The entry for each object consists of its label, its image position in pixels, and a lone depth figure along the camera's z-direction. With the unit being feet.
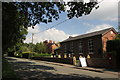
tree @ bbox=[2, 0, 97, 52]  13.94
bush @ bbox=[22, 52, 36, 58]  80.38
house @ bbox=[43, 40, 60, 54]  141.58
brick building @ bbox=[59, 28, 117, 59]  49.64
